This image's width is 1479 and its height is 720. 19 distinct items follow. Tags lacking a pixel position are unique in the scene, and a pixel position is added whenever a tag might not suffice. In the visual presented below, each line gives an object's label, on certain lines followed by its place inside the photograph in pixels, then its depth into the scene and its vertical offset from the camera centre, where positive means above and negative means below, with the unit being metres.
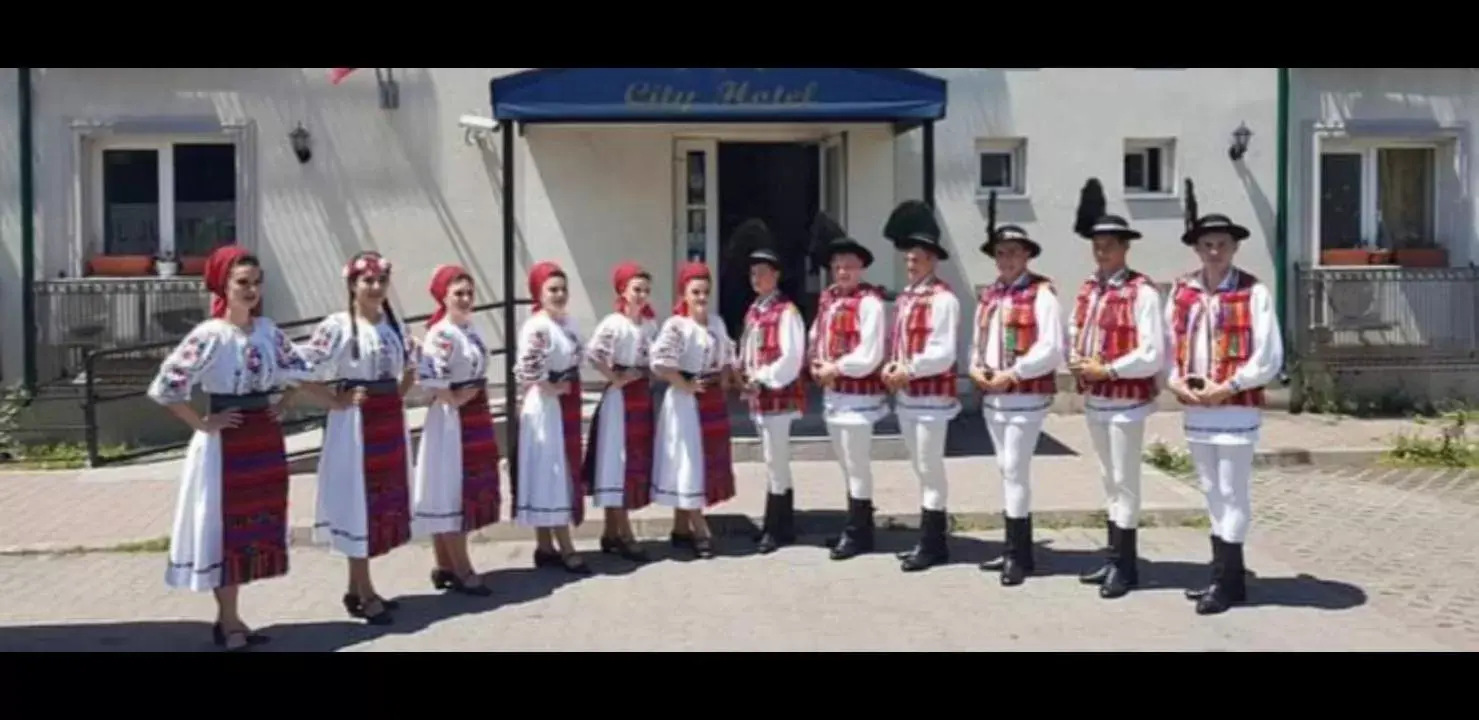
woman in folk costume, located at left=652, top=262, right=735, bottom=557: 8.68 -0.43
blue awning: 11.52 +1.72
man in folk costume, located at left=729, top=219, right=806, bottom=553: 8.70 -0.19
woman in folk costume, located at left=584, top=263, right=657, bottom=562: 8.64 -0.45
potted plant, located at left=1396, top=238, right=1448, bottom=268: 14.73 +0.62
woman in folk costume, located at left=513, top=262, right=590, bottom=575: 8.29 -0.44
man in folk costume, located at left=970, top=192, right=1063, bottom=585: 7.90 -0.20
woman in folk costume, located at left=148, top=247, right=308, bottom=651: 6.69 -0.47
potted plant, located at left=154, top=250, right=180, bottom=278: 13.60 +0.57
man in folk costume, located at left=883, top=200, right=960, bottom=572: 8.22 -0.25
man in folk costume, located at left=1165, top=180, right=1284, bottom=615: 7.32 -0.23
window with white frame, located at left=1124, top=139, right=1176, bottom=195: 14.34 +1.46
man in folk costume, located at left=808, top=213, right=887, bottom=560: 8.44 -0.19
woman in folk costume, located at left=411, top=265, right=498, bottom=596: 7.88 -0.51
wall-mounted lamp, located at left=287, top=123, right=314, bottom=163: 13.39 +1.61
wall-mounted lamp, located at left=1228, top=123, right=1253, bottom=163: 14.09 +1.65
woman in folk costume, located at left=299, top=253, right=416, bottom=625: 7.28 -0.42
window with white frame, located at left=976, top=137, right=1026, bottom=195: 14.17 +1.46
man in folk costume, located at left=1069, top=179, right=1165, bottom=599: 7.62 -0.21
